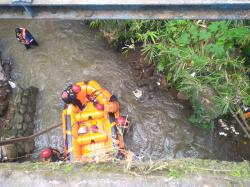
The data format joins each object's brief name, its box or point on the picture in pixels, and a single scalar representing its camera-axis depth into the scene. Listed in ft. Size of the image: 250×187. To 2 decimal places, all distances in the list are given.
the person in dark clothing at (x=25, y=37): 22.73
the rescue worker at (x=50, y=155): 17.54
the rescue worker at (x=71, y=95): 19.06
